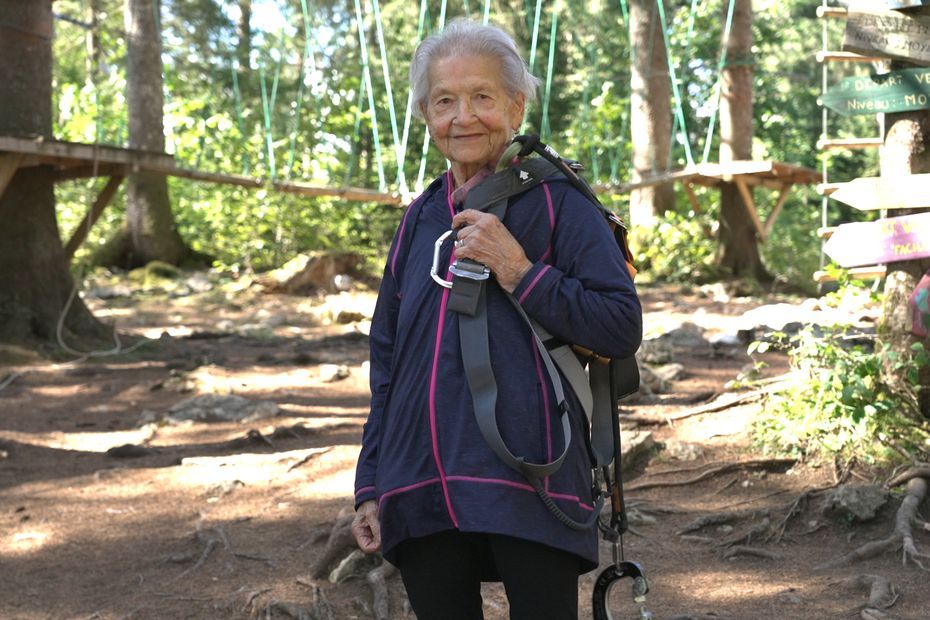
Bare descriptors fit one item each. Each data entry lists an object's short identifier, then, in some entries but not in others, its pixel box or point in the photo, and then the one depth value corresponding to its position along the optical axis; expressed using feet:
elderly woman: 5.62
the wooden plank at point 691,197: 39.36
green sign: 13.83
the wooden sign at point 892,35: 13.83
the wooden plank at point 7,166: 24.12
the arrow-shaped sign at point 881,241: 13.73
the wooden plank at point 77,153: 23.77
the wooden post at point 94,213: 27.94
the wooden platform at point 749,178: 33.24
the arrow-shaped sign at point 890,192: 13.66
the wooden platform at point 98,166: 24.17
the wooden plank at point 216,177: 30.52
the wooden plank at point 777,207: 38.74
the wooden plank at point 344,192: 31.13
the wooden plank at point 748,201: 37.01
